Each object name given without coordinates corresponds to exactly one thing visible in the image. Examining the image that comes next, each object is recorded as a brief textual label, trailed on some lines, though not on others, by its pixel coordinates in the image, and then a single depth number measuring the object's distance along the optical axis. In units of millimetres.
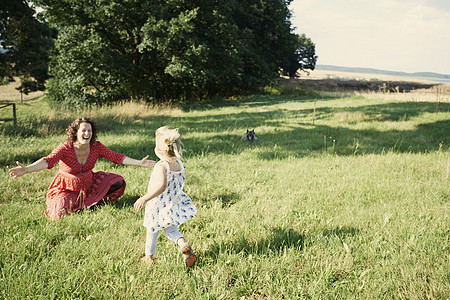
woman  3832
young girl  2648
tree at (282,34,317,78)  55344
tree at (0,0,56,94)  15180
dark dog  8734
